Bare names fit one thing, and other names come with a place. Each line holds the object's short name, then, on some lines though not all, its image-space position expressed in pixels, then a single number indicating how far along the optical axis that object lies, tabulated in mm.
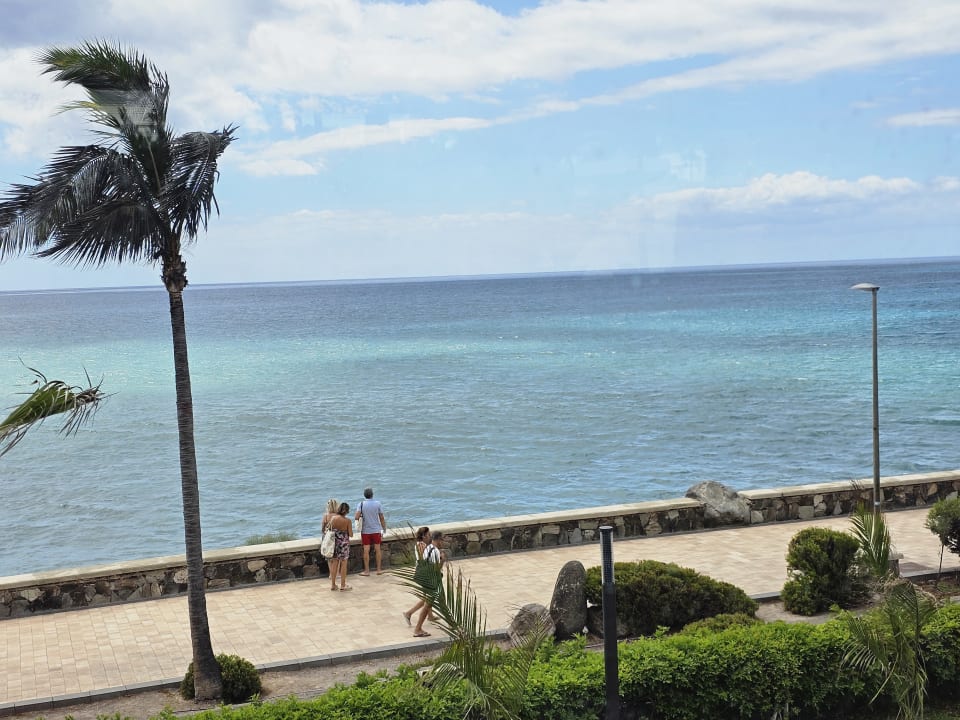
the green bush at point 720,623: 11613
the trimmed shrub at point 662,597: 12781
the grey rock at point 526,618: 12125
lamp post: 17183
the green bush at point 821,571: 13766
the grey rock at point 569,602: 12766
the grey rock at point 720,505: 18516
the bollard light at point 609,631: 8070
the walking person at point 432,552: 12530
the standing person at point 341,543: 15495
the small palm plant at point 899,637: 8906
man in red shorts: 16047
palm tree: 10852
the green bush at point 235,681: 11703
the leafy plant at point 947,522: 14375
